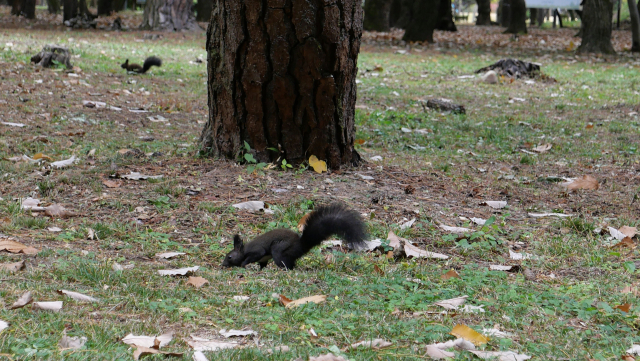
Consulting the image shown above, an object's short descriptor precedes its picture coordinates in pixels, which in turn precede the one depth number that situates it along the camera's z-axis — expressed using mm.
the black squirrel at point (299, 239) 8195
